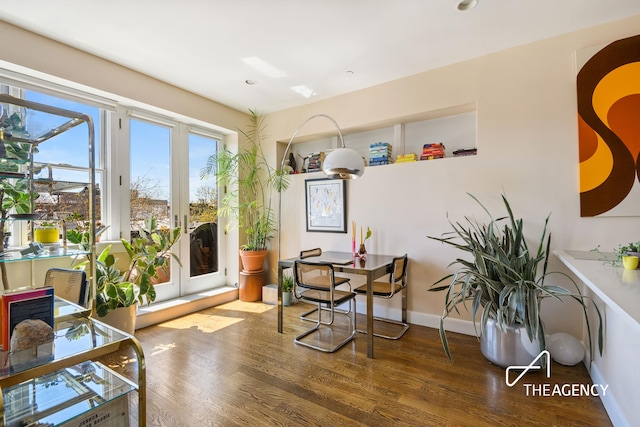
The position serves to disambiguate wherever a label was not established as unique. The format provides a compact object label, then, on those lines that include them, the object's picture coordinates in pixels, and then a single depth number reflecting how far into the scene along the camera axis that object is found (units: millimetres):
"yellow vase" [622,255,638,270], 1813
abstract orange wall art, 2385
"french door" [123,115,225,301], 3598
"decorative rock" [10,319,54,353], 1045
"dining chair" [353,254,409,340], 2941
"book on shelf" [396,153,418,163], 3432
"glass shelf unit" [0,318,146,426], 976
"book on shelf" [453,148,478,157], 3104
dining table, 2664
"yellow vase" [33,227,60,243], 1541
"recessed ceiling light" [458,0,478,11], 2229
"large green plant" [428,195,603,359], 2197
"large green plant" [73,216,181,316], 2688
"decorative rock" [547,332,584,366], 2396
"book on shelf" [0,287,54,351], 1046
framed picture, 3909
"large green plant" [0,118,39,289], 1344
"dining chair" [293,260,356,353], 2773
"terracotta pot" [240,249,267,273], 4262
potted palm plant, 4367
